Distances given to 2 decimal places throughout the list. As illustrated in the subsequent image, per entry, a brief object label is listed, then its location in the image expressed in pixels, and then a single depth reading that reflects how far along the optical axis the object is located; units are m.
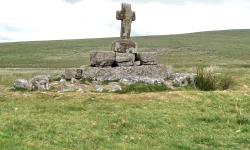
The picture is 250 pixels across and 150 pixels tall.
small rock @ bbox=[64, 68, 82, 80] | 17.20
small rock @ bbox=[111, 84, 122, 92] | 15.21
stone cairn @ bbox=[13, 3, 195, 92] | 16.28
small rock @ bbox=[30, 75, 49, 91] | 15.64
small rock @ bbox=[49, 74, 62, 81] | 17.49
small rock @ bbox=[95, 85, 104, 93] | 15.25
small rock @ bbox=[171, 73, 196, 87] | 16.63
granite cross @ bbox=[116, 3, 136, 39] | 18.02
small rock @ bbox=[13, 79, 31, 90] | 15.74
